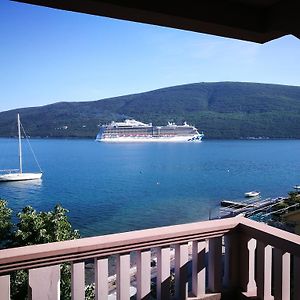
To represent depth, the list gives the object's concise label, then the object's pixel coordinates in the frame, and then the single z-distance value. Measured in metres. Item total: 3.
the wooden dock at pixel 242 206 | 23.71
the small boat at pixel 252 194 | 35.59
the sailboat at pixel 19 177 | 42.09
